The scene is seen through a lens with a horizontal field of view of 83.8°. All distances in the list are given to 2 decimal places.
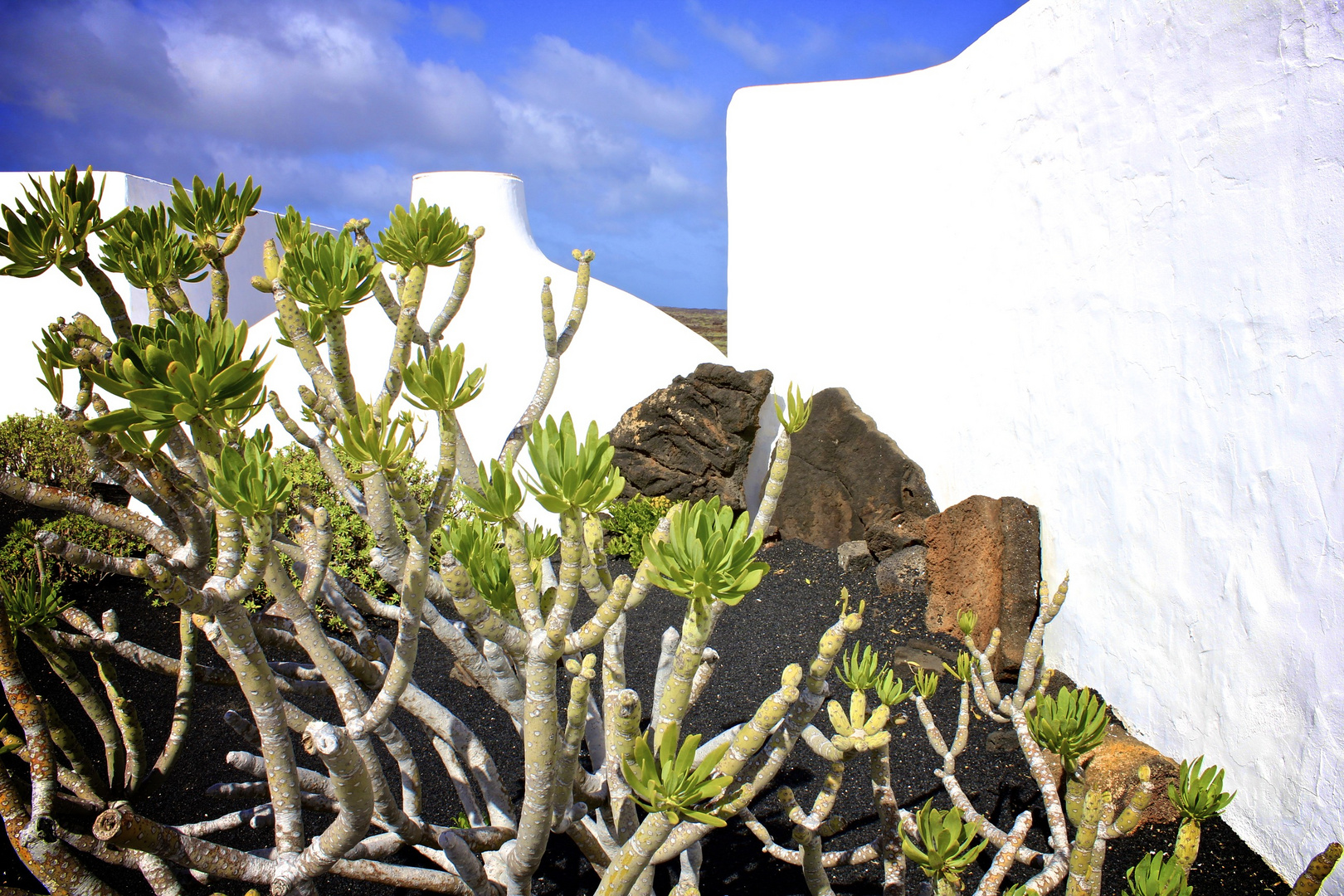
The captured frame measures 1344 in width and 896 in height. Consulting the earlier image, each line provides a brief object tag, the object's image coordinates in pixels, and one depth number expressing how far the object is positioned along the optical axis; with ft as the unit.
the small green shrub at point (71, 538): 15.76
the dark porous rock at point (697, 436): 21.98
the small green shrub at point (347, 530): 17.26
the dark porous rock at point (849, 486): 18.08
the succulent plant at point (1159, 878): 4.33
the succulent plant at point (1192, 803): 4.92
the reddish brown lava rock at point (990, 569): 14.05
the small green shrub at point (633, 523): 20.24
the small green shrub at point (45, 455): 21.99
